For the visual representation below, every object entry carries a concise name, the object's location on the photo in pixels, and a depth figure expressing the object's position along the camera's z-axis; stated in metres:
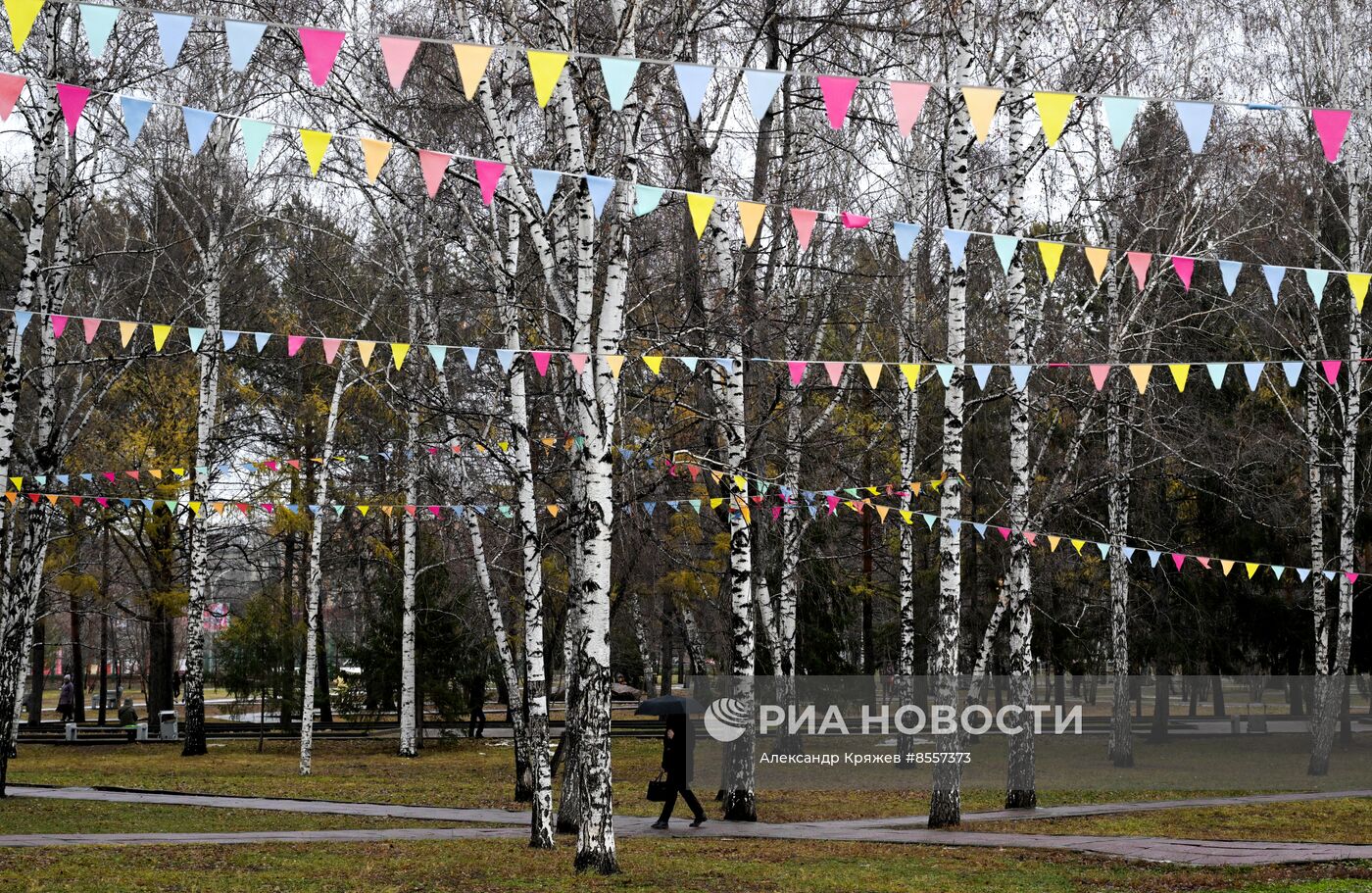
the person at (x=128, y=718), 65.00
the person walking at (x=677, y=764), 26.27
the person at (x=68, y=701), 64.87
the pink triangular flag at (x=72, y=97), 14.58
